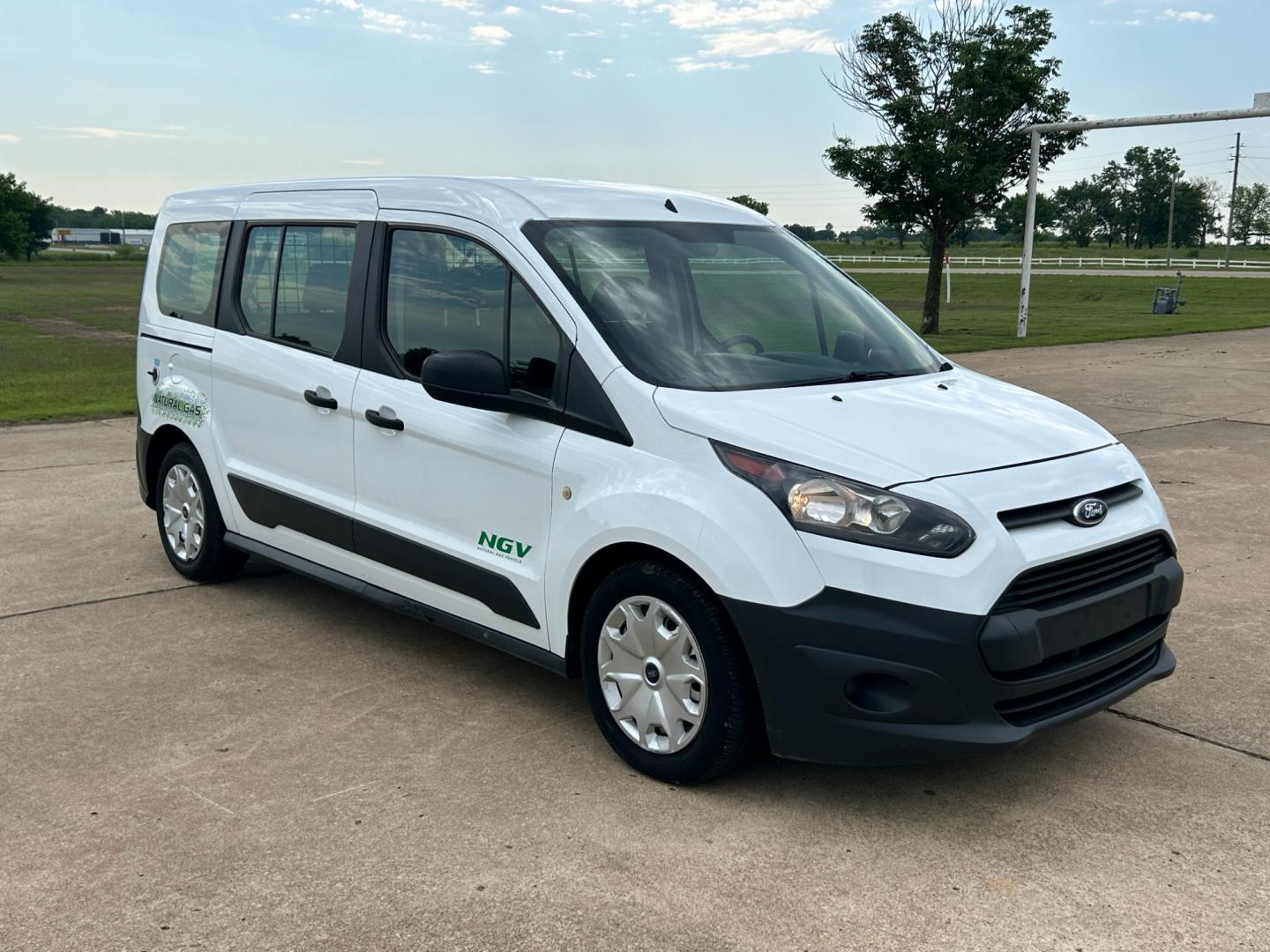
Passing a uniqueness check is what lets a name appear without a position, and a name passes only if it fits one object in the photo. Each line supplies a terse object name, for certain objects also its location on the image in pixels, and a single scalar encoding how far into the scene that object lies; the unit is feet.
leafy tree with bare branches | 74.54
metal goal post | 70.54
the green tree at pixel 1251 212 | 405.59
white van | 11.28
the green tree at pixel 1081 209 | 400.26
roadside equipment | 102.42
